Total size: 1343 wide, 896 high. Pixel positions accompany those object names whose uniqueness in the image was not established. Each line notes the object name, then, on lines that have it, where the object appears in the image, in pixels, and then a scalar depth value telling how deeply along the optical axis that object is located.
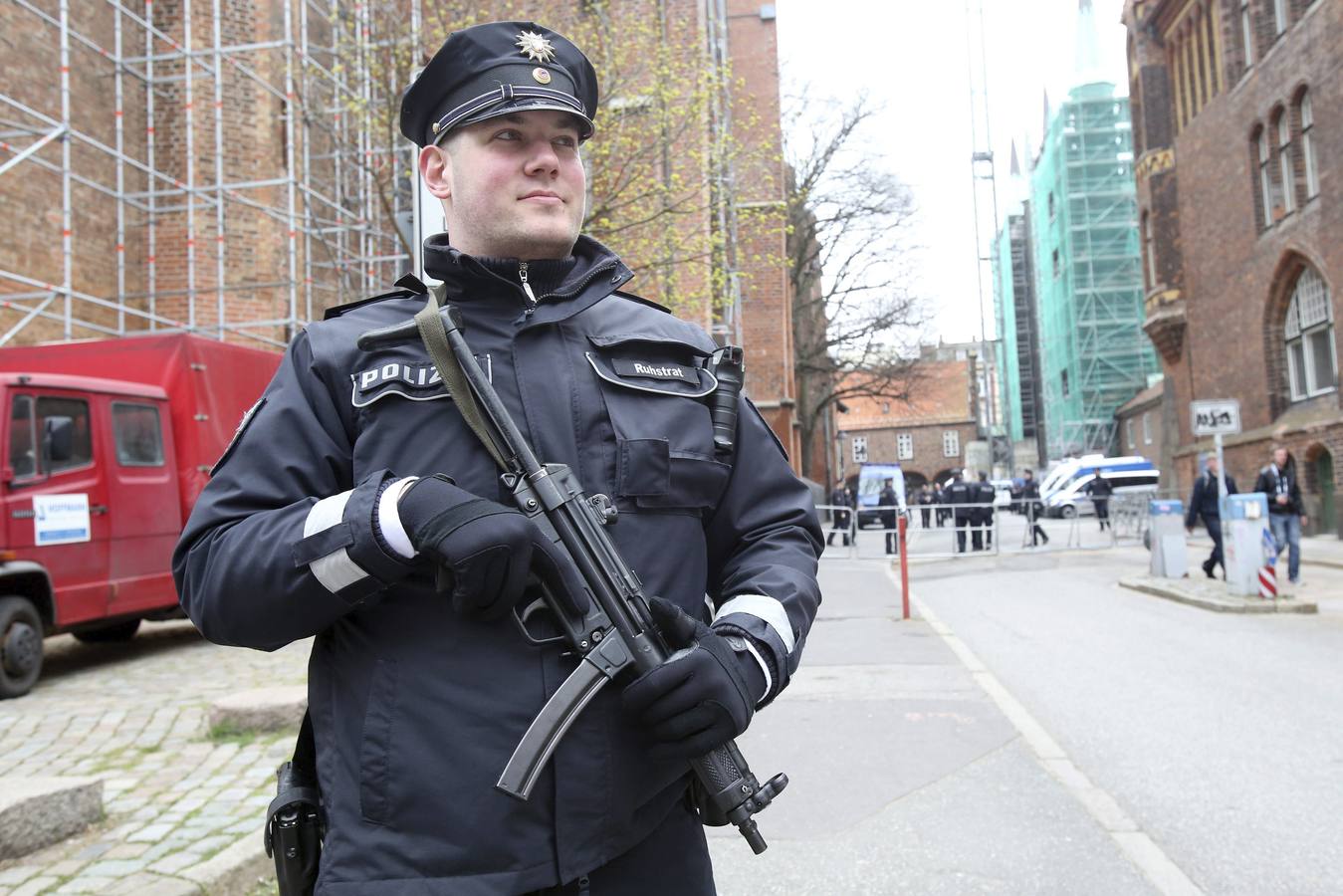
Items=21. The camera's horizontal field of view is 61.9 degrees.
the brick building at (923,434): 89.62
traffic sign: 14.40
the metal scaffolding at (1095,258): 50.19
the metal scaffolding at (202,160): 14.89
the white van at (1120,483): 43.22
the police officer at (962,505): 23.83
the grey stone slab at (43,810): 4.05
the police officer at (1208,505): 16.86
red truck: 8.29
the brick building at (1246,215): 23.16
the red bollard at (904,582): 12.82
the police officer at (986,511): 23.77
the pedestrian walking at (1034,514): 24.45
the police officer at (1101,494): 27.55
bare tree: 38.59
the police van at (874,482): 39.69
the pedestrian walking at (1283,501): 14.70
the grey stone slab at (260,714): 6.30
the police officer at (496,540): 1.68
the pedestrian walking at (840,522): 24.99
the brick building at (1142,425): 45.69
